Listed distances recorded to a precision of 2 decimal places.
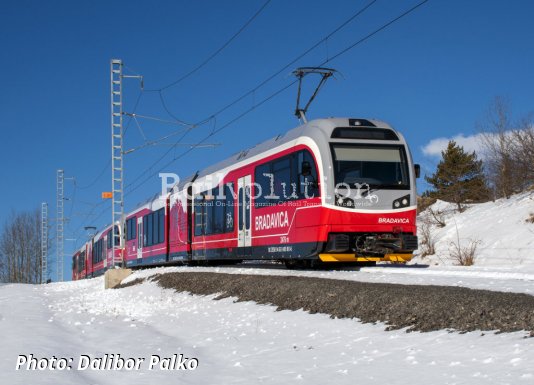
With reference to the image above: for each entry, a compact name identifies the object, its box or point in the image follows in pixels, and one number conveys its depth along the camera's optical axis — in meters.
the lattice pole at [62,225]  64.93
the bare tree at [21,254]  97.56
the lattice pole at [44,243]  68.56
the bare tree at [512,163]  30.58
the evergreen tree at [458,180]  37.06
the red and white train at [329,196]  16.11
